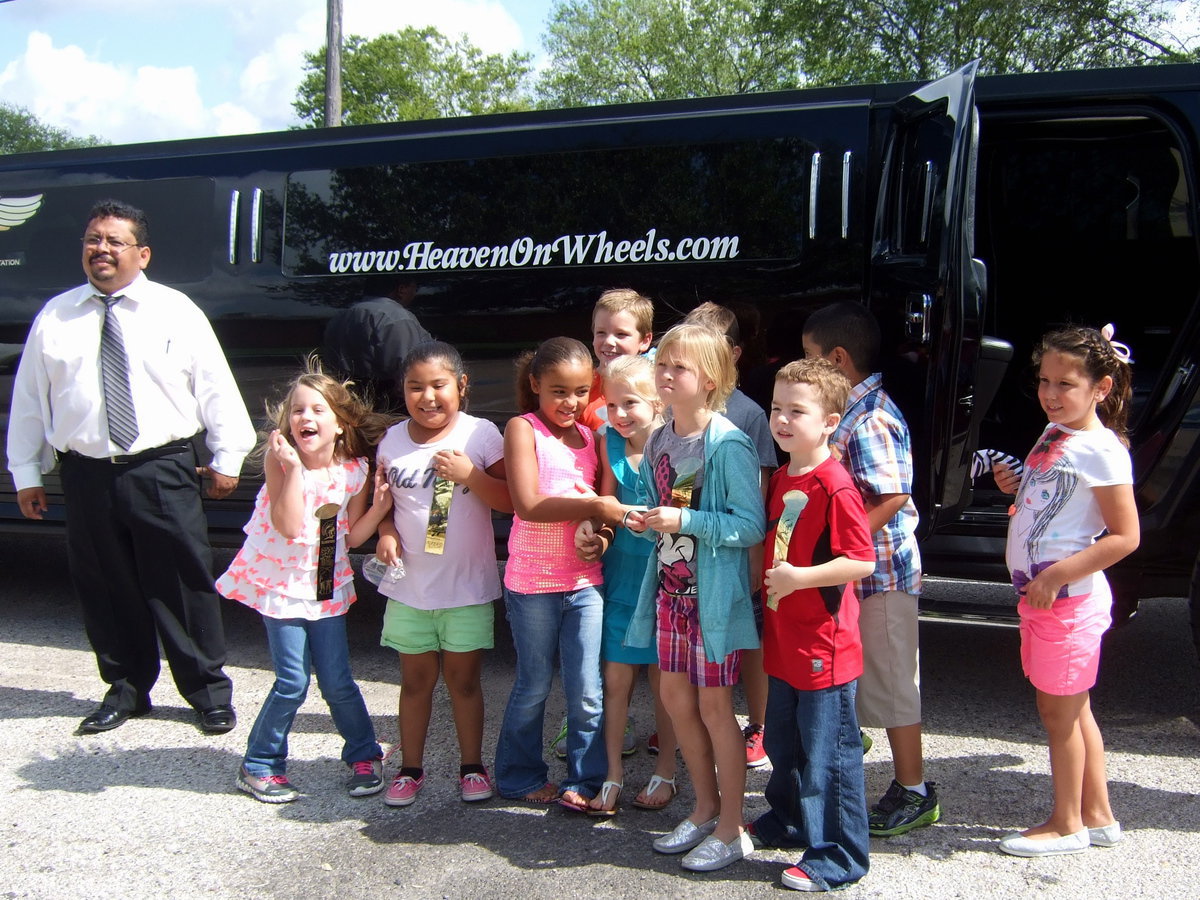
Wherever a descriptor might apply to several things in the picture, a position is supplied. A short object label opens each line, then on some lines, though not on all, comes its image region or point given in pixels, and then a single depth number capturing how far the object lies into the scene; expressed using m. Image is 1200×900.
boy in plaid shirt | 2.79
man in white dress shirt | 3.52
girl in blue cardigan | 2.55
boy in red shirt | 2.46
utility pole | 13.03
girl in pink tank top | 2.83
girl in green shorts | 2.93
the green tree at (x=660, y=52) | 29.55
